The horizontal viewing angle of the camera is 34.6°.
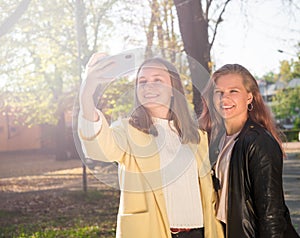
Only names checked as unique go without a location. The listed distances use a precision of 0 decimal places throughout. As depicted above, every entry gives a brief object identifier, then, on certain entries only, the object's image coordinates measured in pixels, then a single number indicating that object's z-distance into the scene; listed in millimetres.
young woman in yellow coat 2252
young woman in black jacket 2434
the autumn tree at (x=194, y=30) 7270
